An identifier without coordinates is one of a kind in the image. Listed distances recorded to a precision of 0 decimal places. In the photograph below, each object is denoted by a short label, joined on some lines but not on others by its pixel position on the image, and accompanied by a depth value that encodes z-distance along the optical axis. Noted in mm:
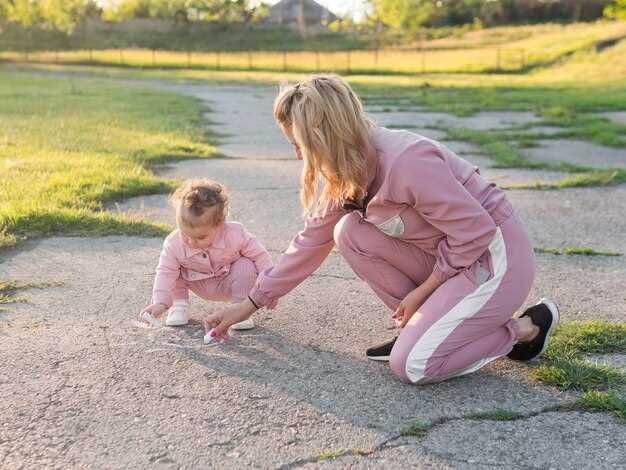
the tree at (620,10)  31189
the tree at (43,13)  47281
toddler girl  3064
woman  2533
